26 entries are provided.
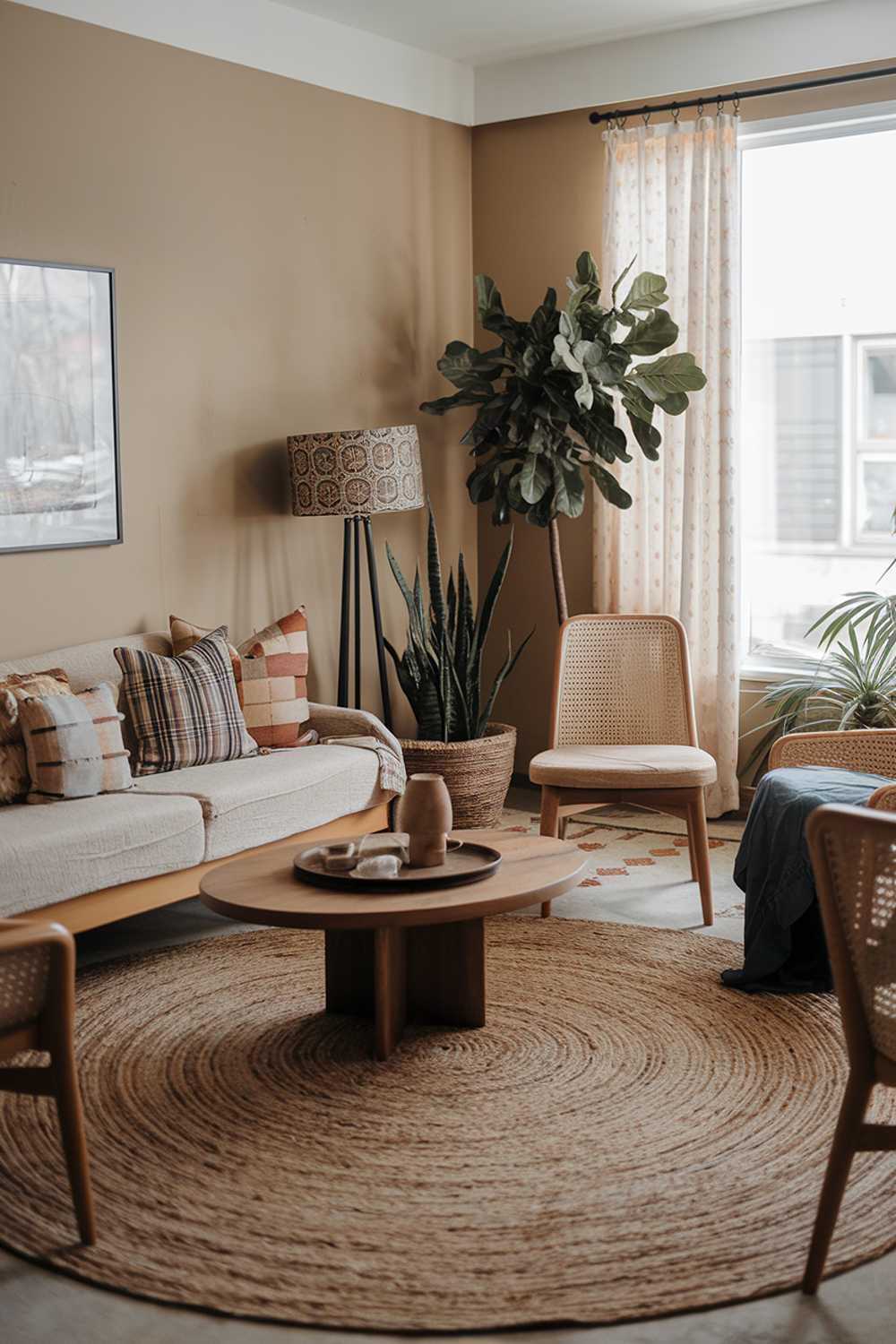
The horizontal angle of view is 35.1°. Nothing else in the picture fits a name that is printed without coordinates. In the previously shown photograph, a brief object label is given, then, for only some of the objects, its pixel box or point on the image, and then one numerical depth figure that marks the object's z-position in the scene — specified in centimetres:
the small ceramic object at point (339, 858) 314
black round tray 302
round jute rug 225
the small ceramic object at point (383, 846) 323
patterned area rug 426
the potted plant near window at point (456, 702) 503
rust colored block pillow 449
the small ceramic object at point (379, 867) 305
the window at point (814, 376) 512
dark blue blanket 348
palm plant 491
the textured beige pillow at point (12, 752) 365
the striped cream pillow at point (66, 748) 367
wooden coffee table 287
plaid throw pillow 416
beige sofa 337
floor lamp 482
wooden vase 313
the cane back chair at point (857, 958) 214
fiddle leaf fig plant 505
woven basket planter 500
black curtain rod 488
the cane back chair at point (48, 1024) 228
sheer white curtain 523
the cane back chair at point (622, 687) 462
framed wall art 411
